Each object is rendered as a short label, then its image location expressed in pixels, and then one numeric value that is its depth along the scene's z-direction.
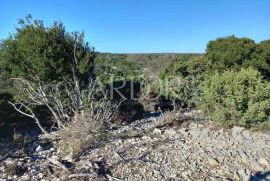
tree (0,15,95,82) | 5.43
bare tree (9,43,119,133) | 5.13
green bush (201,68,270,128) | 4.49
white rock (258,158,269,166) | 3.52
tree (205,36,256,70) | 8.55
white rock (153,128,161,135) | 4.59
